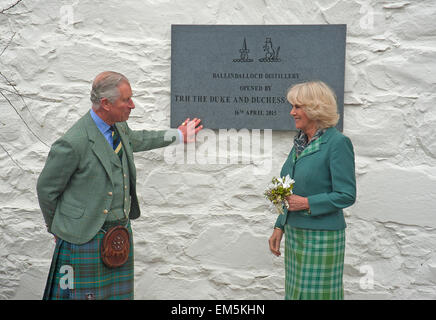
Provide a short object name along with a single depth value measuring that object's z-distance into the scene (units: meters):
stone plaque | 3.47
